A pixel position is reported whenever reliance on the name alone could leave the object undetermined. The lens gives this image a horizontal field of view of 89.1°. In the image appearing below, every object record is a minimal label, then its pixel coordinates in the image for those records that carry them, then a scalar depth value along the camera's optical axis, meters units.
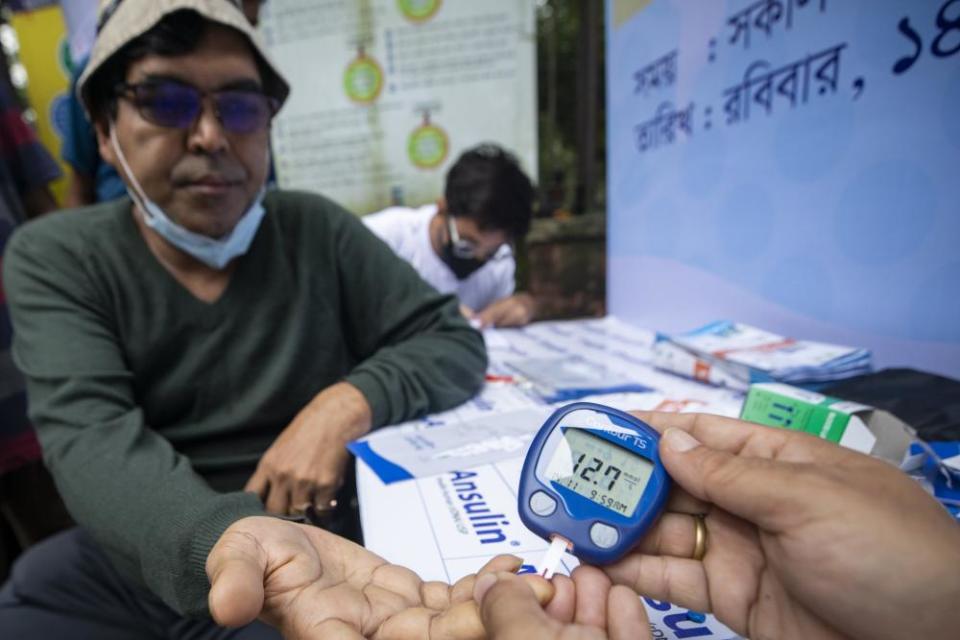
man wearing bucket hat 0.72
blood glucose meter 0.44
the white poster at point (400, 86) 1.77
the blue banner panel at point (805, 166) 0.85
